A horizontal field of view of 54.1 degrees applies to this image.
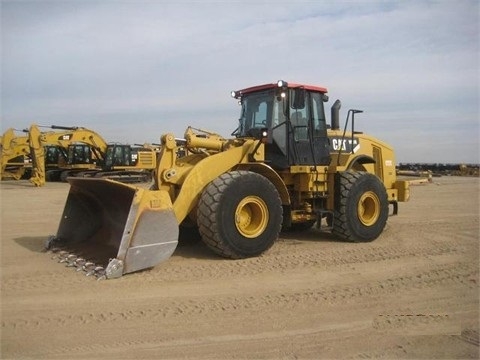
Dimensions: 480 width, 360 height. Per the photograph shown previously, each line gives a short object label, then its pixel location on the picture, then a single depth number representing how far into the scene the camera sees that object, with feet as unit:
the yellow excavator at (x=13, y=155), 82.59
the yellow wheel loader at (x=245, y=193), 17.63
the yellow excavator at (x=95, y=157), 82.94
